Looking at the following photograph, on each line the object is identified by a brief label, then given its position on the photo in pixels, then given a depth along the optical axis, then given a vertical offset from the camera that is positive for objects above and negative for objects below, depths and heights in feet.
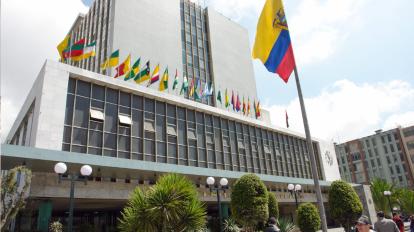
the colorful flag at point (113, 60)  92.07 +45.08
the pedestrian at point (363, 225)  20.18 -1.00
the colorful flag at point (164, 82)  102.99 +42.62
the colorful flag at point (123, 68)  96.07 +44.18
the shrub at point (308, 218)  69.77 -1.21
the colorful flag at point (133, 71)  96.58 +43.44
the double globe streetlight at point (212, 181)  59.45 +6.52
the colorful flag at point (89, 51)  83.74 +43.19
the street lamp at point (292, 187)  75.36 +5.76
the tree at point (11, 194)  37.50 +4.32
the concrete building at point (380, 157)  251.80 +39.17
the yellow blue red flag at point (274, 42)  39.01 +20.37
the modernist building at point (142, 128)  67.36 +25.96
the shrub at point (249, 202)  56.39 +2.37
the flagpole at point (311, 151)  32.32 +5.99
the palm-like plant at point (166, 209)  39.73 +1.54
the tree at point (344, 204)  67.56 +1.08
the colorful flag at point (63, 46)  83.25 +44.77
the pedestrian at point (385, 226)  27.61 -1.58
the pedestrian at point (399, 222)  50.39 -2.40
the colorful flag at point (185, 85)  109.46 +43.47
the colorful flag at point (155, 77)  101.19 +43.43
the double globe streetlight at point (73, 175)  42.79 +7.37
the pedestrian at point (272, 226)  31.07 -1.07
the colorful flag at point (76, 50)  83.35 +43.62
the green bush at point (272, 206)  77.56 +1.86
